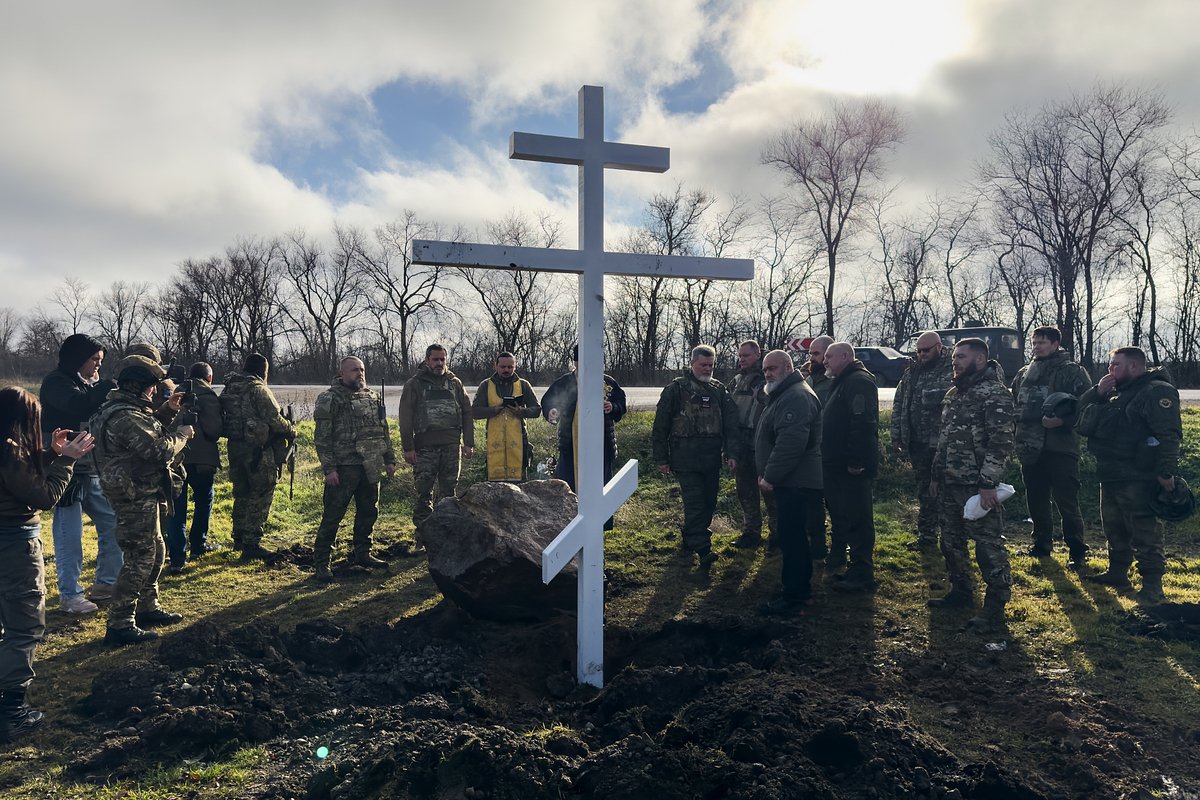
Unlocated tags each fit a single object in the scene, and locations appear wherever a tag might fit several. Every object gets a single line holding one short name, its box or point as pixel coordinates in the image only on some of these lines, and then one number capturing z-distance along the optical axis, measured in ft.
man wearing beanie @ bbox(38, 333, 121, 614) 19.88
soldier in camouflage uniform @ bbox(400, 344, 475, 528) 25.32
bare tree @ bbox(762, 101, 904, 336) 98.37
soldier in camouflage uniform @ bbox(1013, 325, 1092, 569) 23.44
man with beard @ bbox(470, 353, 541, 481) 26.14
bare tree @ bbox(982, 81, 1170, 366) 85.40
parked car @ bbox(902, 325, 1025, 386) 67.26
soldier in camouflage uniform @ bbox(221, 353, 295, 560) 25.58
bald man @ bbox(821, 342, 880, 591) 21.56
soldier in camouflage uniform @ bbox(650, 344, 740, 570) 23.86
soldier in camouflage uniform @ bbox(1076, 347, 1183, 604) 19.99
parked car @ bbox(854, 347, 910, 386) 77.87
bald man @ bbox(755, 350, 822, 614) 19.45
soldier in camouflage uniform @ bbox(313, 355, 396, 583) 23.49
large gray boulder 18.22
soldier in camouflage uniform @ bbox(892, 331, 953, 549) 24.44
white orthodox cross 13.97
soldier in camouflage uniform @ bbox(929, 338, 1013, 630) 18.70
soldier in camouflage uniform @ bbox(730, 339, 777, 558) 26.23
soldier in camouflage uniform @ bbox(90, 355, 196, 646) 17.26
